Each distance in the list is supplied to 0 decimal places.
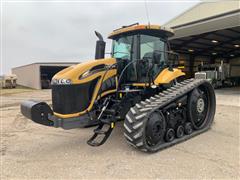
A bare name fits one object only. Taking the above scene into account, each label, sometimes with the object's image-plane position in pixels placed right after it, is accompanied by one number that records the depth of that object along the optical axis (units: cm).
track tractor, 431
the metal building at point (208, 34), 1392
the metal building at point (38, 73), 3067
